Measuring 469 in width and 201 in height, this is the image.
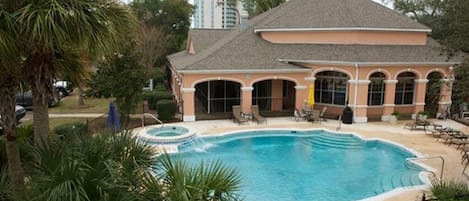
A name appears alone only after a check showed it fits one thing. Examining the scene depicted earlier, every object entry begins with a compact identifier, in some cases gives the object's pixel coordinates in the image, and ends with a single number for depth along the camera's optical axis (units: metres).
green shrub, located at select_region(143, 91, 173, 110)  29.17
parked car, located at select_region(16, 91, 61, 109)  27.20
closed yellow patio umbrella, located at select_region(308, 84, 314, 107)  24.67
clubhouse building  24.62
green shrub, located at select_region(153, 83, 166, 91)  35.08
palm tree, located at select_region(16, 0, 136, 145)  6.04
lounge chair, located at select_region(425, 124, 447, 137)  21.05
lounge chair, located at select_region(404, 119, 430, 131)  22.54
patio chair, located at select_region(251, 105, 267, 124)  24.36
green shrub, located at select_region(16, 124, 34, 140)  12.05
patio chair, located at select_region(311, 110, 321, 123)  24.59
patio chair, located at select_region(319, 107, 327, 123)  25.25
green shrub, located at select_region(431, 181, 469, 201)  9.78
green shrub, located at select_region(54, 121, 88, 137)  17.12
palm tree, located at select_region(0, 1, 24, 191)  6.02
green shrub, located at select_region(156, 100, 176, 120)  24.25
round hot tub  19.62
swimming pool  14.34
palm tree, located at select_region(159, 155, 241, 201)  6.09
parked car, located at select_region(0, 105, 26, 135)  23.16
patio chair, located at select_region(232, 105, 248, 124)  24.08
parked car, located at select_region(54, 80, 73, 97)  33.81
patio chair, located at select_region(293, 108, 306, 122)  25.32
